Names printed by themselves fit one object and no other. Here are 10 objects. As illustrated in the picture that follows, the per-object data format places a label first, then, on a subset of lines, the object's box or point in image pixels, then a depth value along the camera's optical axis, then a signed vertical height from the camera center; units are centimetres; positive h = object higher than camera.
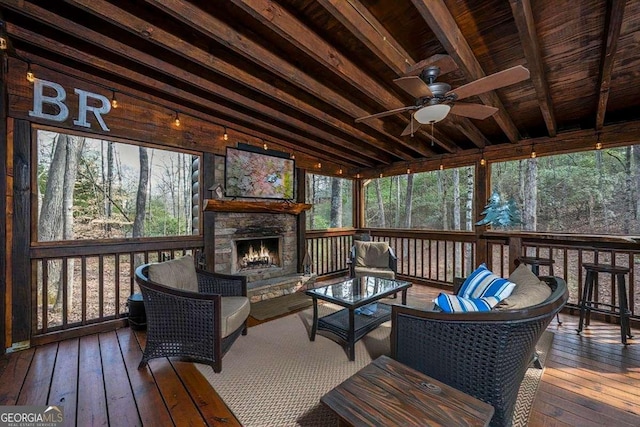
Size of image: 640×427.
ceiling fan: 197 +100
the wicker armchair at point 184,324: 228 -93
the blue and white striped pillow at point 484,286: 191 -54
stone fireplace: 429 -62
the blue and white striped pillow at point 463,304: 166 -56
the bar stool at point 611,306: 294 -95
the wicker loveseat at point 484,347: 145 -77
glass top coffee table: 260 -103
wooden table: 111 -84
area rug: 186 -136
